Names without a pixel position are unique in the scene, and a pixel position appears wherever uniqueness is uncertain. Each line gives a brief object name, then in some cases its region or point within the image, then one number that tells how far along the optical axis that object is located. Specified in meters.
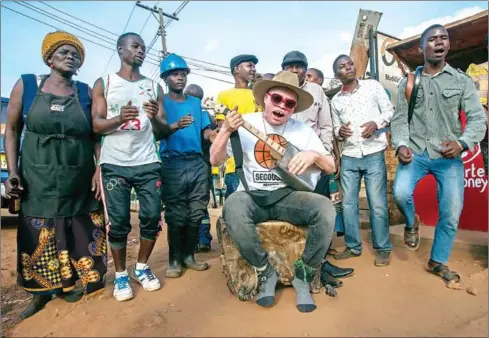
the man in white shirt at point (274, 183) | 2.58
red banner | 4.28
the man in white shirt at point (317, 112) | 3.57
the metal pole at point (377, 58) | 5.29
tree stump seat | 2.76
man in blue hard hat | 3.36
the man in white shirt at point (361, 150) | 3.43
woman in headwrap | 2.62
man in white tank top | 2.77
